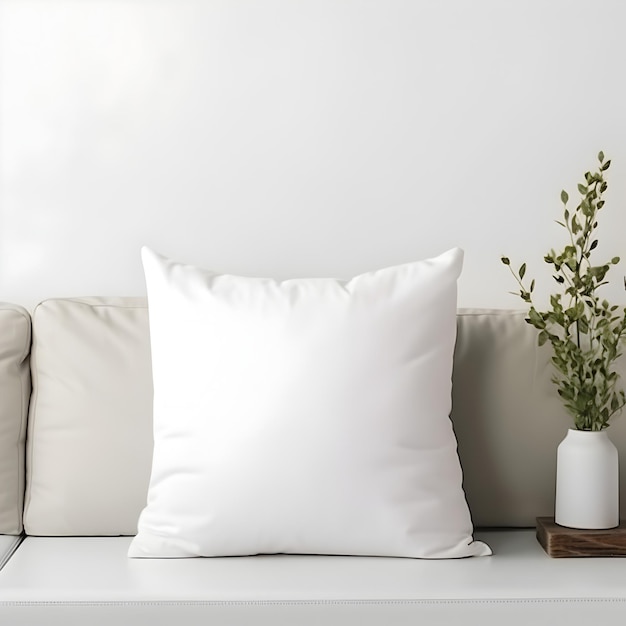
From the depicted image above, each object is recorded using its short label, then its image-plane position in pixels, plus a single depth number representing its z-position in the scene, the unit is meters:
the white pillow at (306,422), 1.89
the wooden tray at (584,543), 1.97
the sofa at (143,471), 1.84
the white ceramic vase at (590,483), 2.00
